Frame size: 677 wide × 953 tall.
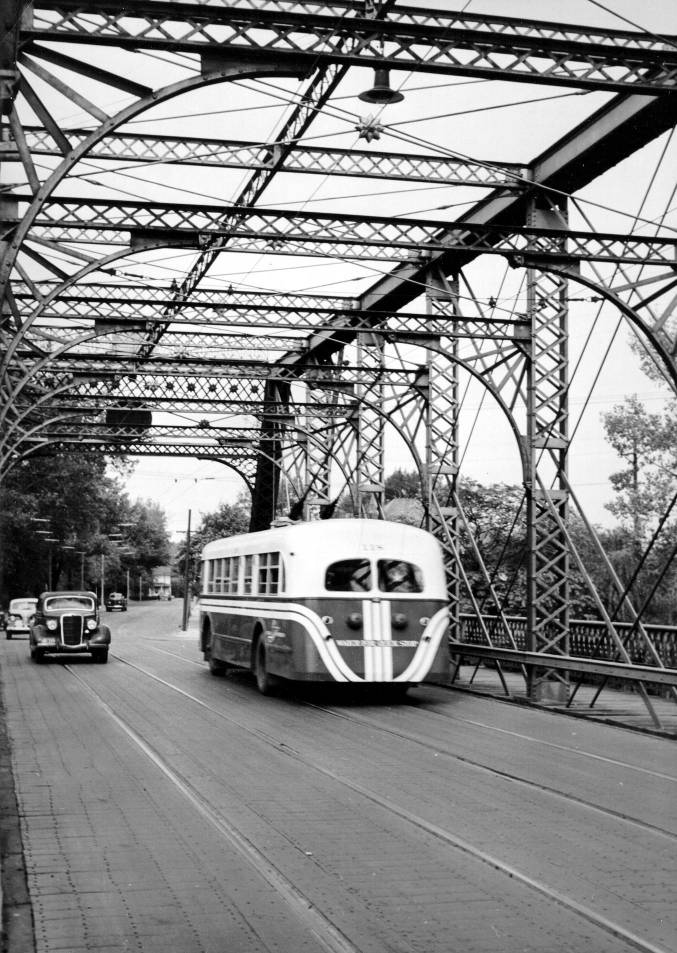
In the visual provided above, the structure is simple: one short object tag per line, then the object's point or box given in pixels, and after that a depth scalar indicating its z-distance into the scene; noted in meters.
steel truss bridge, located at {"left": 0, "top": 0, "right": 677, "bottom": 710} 13.52
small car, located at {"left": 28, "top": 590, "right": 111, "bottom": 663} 33.88
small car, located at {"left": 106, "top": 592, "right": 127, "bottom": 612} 122.62
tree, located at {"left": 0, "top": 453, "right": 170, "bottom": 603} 77.75
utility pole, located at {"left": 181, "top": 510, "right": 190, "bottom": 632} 67.41
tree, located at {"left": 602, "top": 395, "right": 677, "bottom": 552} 49.31
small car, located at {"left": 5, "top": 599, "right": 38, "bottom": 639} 58.79
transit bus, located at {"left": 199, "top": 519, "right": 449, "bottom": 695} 20.80
